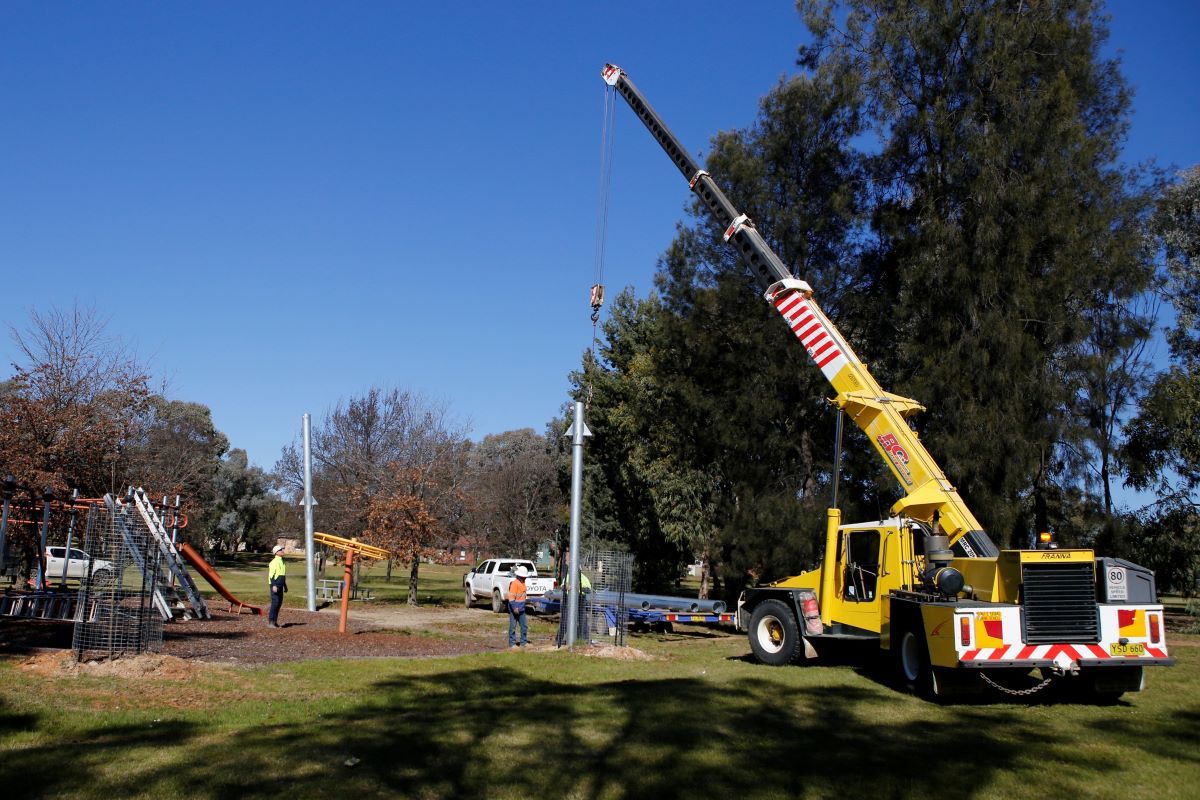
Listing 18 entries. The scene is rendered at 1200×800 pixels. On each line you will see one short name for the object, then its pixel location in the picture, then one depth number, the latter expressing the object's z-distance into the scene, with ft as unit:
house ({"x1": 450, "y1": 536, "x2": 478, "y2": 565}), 124.07
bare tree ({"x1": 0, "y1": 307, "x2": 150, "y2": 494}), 68.33
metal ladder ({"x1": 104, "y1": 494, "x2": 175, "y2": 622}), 39.20
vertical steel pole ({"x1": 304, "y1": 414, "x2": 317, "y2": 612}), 85.30
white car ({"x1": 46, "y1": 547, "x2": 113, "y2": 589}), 105.85
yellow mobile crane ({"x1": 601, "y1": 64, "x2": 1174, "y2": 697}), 35.04
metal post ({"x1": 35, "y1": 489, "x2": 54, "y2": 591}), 46.88
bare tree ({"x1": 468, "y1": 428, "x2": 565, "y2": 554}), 163.53
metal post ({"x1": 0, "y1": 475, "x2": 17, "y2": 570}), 41.86
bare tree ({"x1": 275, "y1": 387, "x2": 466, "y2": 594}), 112.06
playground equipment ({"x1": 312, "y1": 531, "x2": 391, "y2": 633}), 66.72
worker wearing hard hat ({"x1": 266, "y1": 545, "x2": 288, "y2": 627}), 66.85
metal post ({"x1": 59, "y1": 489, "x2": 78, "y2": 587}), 48.86
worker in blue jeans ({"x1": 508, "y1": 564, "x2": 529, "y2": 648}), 55.11
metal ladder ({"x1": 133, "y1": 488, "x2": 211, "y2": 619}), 60.63
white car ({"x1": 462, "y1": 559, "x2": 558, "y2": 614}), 90.27
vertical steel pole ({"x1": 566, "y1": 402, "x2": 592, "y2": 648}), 53.67
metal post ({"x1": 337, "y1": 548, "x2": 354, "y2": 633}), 65.86
